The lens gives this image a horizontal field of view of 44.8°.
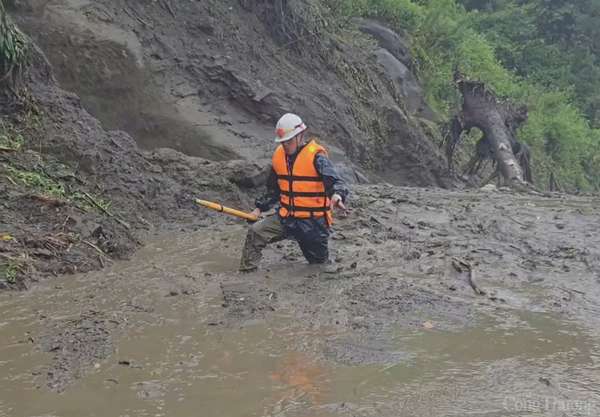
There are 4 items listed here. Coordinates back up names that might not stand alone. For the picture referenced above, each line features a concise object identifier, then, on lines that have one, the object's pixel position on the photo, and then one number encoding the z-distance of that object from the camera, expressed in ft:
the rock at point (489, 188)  43.32
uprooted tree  47.70
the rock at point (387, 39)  64.54
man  19.61
